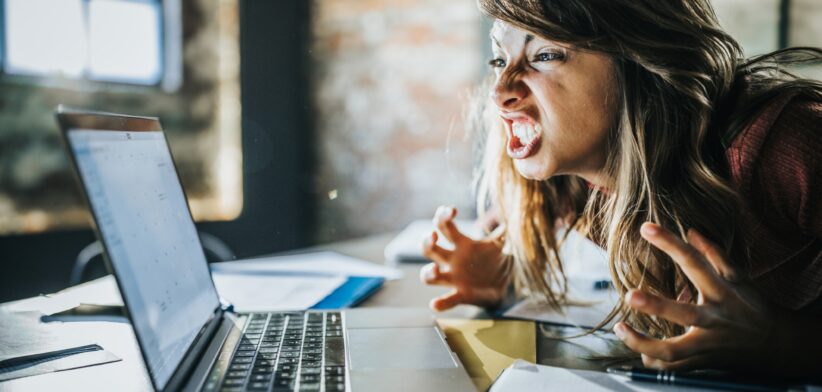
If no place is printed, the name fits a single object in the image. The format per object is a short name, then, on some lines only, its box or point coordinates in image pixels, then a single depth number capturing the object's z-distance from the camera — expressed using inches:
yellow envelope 25.8
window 95.3
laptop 19.7
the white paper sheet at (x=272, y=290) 37.1
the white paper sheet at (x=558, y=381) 22.3
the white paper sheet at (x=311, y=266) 47.5
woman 24.0
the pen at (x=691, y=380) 22.4
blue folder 36.9
